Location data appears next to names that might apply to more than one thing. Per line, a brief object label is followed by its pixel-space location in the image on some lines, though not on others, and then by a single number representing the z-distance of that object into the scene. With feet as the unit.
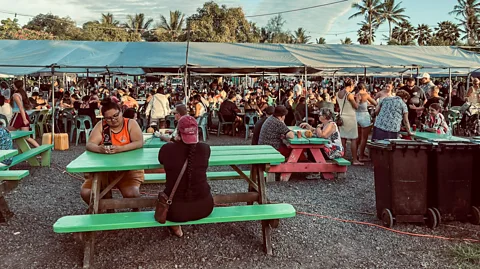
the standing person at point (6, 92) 42.55
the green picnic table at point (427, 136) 20.66
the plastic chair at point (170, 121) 35.88
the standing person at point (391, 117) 23.03
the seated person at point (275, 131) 21.36
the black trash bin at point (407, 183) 13.98
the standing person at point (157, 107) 34.53
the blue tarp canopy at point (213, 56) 33.68
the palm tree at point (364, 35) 205.40
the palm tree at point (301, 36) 215.63
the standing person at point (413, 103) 29.86
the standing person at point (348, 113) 25.52
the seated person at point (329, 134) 21.66
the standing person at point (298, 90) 51.09
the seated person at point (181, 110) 23.30
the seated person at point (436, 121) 23.76
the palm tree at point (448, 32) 189.81
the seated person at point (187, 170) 10.68
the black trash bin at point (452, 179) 14.15
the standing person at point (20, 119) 26.73
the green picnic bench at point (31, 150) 23.01
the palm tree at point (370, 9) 181.88
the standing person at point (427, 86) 37.55
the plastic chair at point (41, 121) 36.68
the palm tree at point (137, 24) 177.68
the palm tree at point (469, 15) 166.61
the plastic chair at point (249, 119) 37.50
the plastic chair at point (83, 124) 33.88
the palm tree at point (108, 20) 175.22
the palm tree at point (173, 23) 163.73
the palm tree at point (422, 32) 220.02
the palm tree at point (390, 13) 189.01
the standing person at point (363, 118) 25.99
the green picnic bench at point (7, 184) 14.86
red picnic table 21.15
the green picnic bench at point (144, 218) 10.55
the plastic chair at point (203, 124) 35.80
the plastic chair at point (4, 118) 29.24
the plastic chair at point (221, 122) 39.21
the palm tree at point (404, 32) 214.28
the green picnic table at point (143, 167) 11.64
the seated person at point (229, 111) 39.11
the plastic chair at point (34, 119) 34.77
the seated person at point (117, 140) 13.47
